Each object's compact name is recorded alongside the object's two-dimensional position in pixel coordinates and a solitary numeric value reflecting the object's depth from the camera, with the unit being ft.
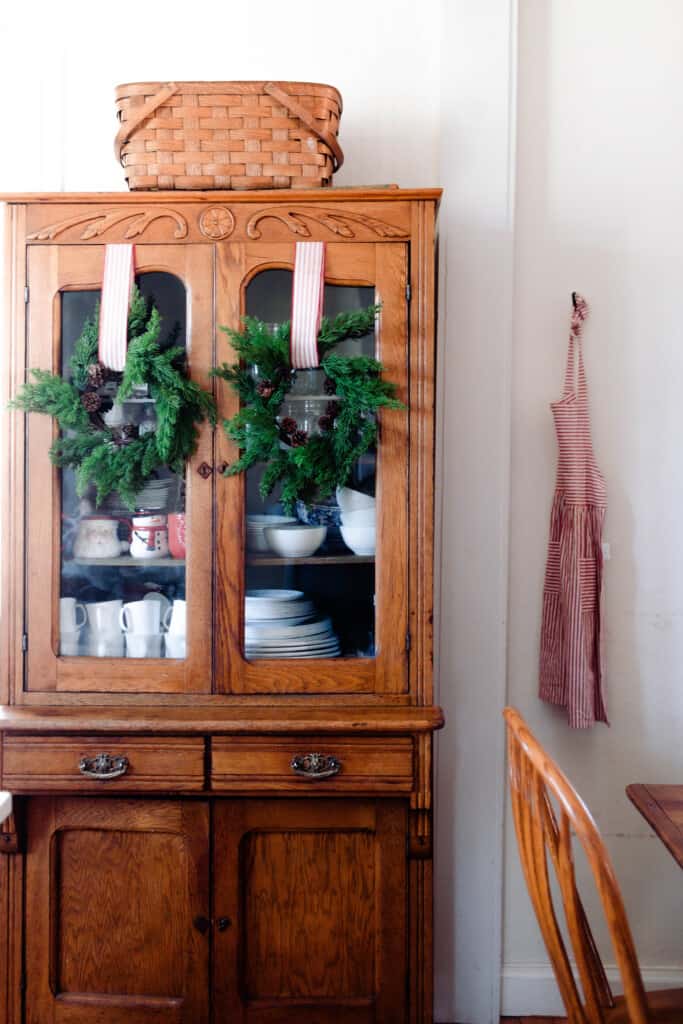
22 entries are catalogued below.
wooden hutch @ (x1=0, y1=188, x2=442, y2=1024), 5.40
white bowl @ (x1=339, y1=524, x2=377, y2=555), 5.56
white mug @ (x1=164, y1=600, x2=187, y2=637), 5.60
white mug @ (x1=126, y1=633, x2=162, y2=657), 5.65
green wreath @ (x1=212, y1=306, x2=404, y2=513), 5.33
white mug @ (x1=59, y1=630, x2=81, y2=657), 5.63
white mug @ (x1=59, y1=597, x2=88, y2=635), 5.63
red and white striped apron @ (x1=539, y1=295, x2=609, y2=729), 6.46
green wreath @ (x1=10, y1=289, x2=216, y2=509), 5.33
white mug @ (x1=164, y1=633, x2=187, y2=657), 5.60
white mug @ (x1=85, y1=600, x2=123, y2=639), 5.68
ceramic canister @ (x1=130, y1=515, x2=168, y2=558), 5.66
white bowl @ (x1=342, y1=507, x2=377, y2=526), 5.56
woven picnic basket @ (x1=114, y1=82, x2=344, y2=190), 5.57
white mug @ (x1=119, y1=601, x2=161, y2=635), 5.66
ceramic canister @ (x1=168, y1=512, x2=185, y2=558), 5.60
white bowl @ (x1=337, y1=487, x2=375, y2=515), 5.57
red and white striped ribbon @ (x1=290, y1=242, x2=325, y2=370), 5.42
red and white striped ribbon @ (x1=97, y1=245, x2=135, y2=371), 5.42
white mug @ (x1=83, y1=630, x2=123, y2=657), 5.65
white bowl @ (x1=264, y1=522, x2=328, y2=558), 5.64
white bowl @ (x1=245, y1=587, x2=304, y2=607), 5.60
